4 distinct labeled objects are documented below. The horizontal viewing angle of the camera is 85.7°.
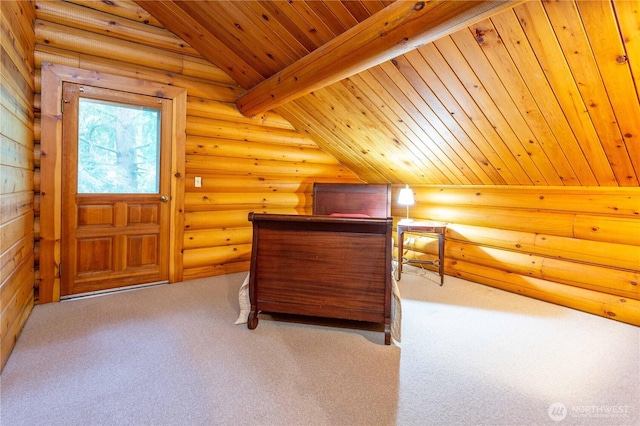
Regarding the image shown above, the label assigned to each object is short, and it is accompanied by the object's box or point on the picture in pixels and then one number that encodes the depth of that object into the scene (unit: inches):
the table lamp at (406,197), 166.4
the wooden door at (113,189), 124.8
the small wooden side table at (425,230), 154.3
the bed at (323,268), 96.2
